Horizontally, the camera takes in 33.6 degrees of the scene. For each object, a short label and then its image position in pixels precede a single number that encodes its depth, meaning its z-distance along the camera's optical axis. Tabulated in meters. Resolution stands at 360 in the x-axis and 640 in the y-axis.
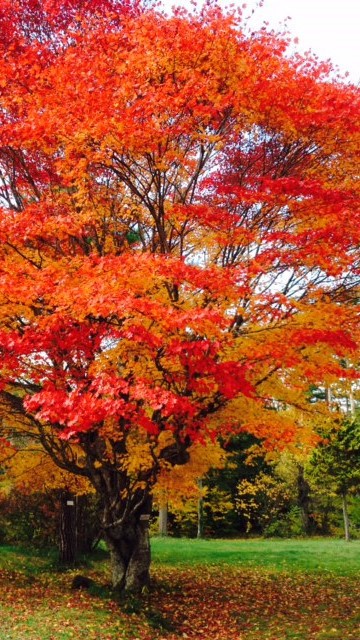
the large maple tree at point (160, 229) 8.45
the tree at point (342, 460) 26.02
